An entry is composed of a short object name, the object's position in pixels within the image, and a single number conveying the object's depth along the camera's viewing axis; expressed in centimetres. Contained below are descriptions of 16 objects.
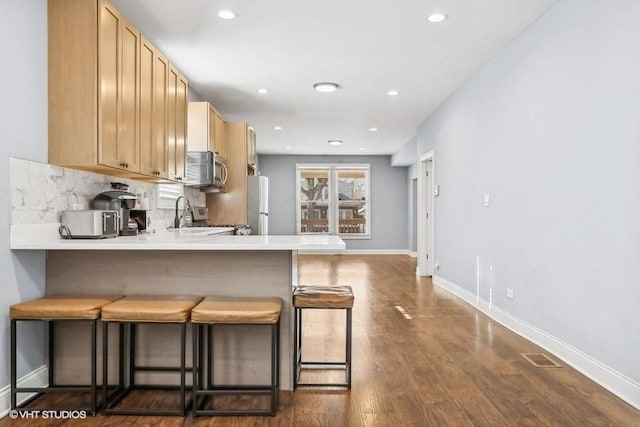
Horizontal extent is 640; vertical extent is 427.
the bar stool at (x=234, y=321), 234
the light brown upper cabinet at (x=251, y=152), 654
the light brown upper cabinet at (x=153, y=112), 343
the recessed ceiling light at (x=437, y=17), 361
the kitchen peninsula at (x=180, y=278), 270
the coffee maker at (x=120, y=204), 325
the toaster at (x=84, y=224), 274
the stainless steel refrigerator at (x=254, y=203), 646
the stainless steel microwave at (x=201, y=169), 507
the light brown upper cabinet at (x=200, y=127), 529
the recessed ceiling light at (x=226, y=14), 358
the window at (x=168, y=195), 456
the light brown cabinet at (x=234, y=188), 635
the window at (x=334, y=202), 1185
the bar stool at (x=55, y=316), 234
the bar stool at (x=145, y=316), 234
